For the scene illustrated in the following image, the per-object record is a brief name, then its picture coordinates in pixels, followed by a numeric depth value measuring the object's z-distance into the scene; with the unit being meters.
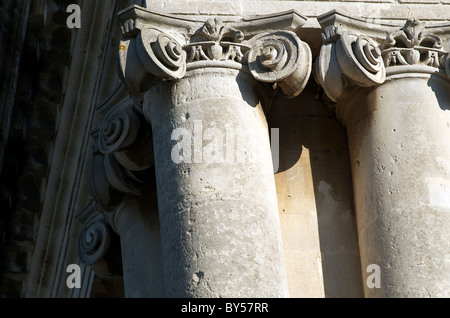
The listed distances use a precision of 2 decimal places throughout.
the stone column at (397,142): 11.25
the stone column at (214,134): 10.93
